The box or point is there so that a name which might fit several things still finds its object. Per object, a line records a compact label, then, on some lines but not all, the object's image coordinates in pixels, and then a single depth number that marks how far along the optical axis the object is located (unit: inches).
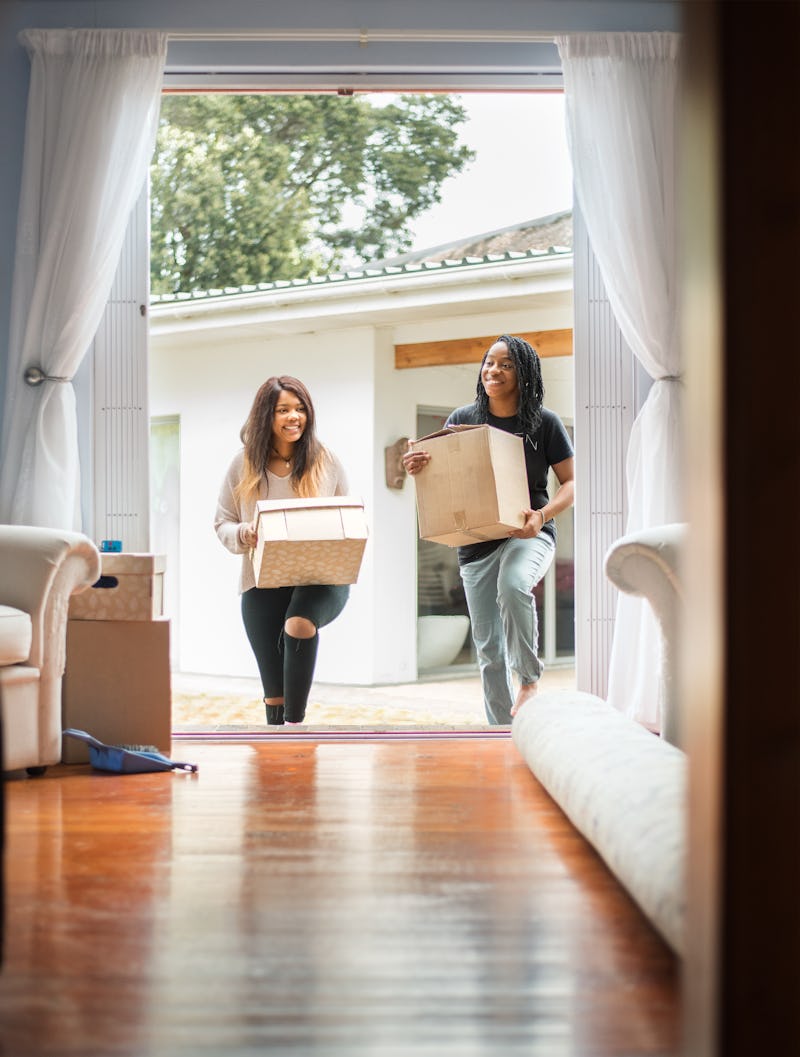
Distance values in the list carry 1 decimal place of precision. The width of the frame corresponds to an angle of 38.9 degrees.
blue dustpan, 126.5
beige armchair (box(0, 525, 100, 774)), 121.5
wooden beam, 266.1
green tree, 437.1
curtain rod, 158.4
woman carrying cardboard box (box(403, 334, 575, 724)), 149.7
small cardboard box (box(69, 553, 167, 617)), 136.9
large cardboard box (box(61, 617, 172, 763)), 135.9
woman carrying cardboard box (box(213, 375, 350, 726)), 156.3
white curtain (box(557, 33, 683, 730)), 157.2
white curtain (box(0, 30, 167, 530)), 155.3
